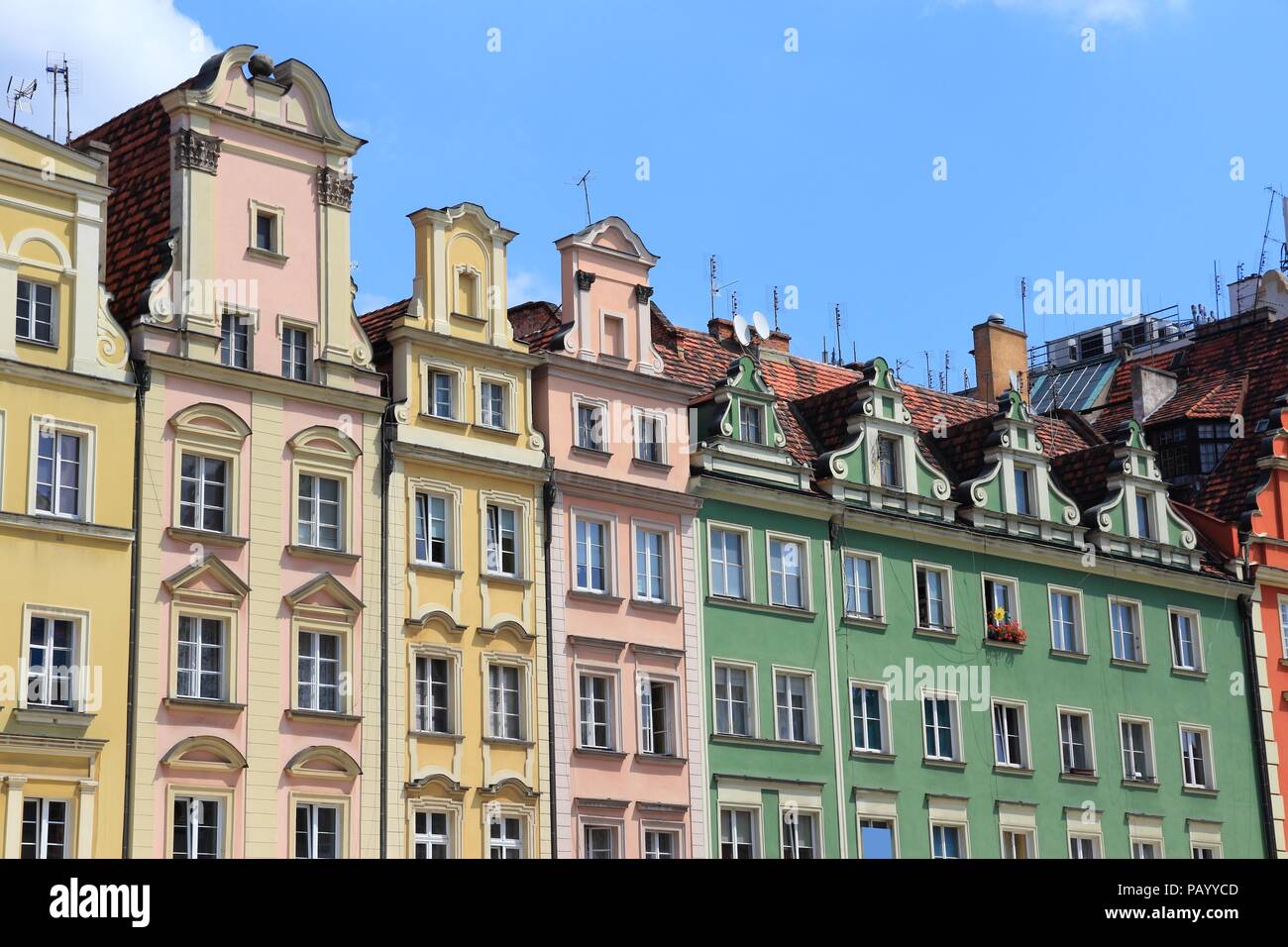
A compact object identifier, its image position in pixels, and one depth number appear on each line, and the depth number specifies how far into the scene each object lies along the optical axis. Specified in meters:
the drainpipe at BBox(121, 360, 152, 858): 40.78
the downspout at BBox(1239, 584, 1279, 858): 62.06
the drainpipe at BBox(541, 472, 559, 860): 46.88
